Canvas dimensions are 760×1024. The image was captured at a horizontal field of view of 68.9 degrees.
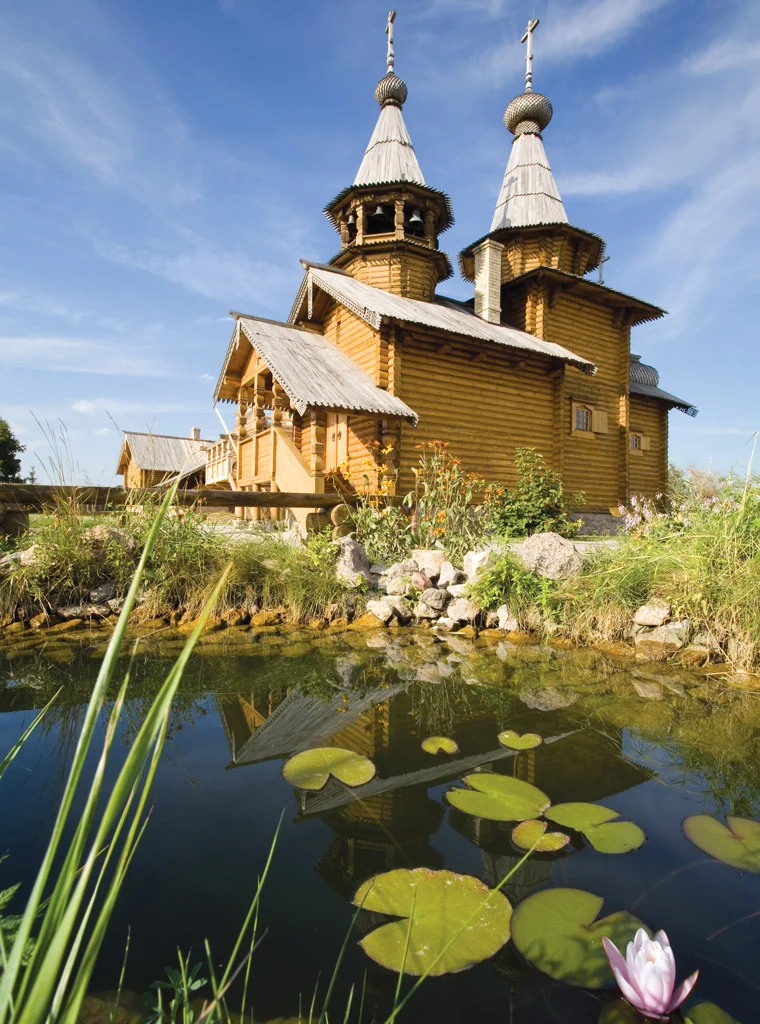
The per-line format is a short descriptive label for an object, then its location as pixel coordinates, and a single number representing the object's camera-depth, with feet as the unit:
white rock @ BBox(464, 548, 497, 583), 20.68
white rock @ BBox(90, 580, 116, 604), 19.57
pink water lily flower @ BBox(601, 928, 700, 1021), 4.08
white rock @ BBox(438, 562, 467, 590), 21.58
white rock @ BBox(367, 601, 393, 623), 20.42
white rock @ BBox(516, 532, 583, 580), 19.81
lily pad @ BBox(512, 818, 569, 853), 6.69
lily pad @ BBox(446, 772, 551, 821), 7.41
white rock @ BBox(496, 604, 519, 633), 19.04
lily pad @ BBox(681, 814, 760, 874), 6.61
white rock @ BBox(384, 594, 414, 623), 20.77
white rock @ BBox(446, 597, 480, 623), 19.77
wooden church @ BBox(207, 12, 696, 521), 35.65
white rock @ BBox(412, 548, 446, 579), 22.68
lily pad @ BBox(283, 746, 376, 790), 8.33
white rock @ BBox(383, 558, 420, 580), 22.47
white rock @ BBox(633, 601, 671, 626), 16.53
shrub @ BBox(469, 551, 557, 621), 19.11
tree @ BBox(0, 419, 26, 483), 87.13
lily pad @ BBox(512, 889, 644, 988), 5.01
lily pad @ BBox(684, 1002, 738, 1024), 4.48
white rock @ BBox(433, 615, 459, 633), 19.89
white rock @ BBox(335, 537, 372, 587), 21.84
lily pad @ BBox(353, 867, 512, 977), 5.11
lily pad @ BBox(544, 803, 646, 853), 6.83
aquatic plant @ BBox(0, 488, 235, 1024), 1.62
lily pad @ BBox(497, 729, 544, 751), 9.64
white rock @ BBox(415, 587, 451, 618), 20.72
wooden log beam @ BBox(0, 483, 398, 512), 20.13
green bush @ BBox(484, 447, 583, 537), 32.09
